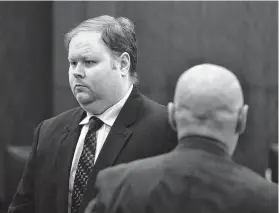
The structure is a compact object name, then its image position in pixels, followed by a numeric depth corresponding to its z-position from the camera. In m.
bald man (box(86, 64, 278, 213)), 2.86
